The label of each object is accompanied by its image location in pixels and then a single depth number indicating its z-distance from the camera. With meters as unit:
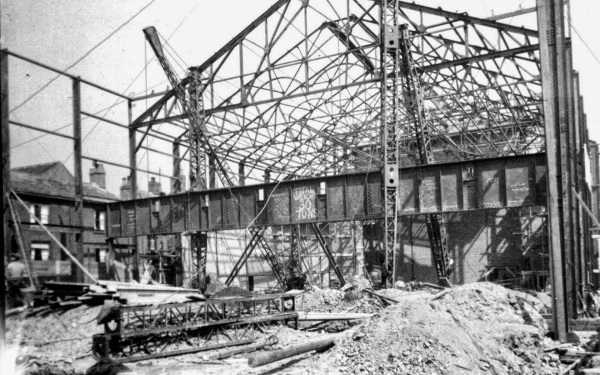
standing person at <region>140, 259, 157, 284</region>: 24.88
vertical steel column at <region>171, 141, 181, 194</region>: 29.08
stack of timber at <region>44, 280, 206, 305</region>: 10.81
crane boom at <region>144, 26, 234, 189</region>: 25.36
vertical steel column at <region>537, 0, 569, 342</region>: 13.02
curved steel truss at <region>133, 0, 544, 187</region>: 21.52
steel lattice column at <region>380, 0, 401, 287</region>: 19.47
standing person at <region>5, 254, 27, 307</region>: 13.59
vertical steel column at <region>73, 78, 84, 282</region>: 22.41
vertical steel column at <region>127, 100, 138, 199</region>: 27.49
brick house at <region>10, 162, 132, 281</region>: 27.66
